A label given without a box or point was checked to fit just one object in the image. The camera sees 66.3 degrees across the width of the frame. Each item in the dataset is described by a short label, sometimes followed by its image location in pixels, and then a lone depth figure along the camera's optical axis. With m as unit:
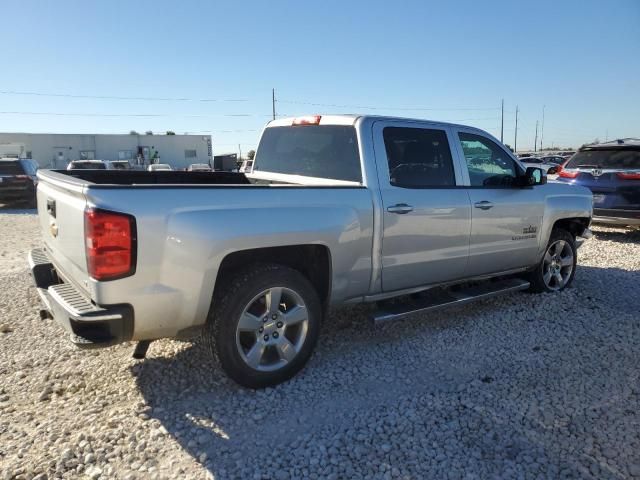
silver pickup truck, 2.80
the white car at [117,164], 19.67
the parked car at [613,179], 8.77
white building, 48.59
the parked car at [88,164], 17.84
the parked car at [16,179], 15.89
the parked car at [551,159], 34.39
